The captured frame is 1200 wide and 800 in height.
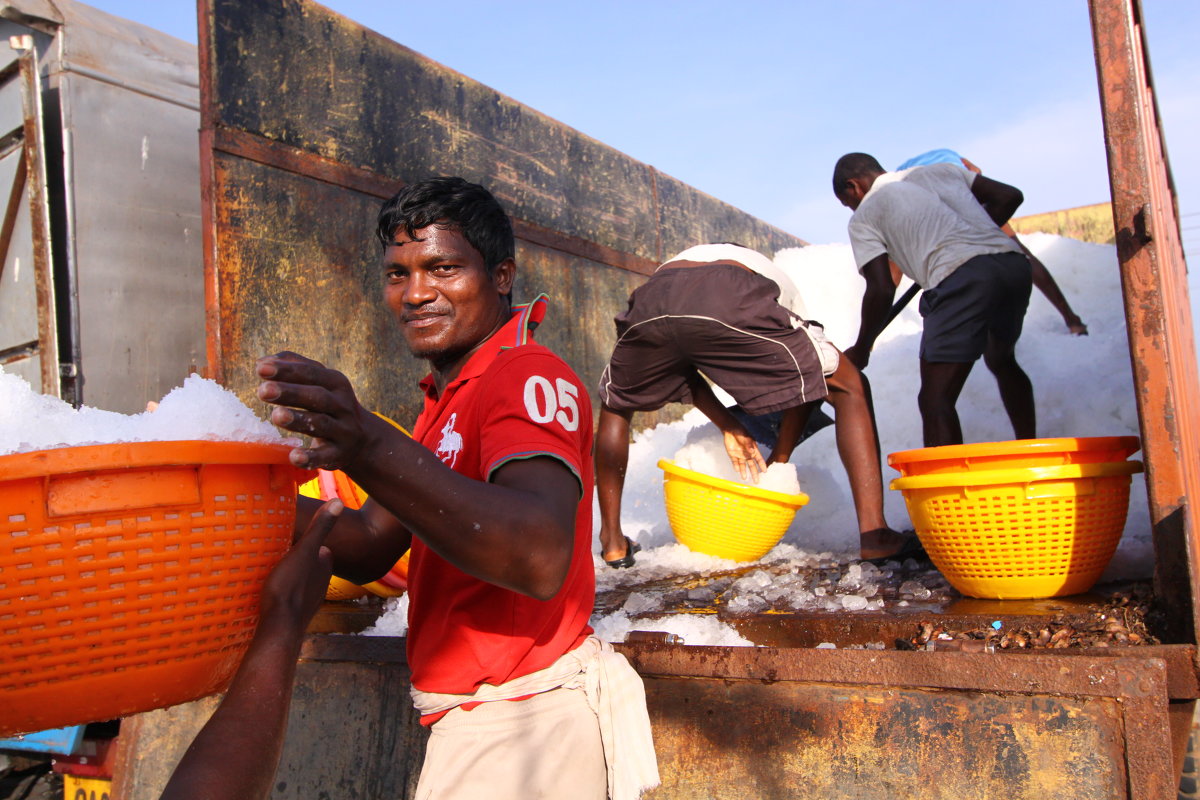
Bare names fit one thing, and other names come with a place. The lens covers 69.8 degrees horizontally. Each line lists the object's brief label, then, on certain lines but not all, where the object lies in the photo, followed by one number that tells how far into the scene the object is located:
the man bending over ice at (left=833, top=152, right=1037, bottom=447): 3.76
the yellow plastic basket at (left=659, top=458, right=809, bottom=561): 3.54
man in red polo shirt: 1.10
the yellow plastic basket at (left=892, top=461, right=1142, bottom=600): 2.44
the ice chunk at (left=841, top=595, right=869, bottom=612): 2.65
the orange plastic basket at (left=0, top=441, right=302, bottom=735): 1.01
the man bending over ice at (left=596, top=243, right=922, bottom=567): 3.54
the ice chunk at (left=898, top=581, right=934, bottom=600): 2.85
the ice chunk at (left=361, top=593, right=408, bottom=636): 2.75
